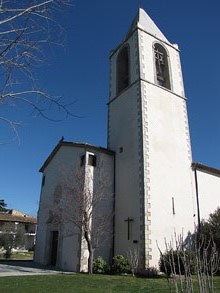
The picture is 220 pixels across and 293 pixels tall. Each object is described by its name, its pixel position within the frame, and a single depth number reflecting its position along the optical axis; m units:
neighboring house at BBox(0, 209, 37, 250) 43.84
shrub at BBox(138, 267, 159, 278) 14.79
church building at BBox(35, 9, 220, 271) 16.47
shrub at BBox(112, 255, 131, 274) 15.20
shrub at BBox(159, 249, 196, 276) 13.77
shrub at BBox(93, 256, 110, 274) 15.48
